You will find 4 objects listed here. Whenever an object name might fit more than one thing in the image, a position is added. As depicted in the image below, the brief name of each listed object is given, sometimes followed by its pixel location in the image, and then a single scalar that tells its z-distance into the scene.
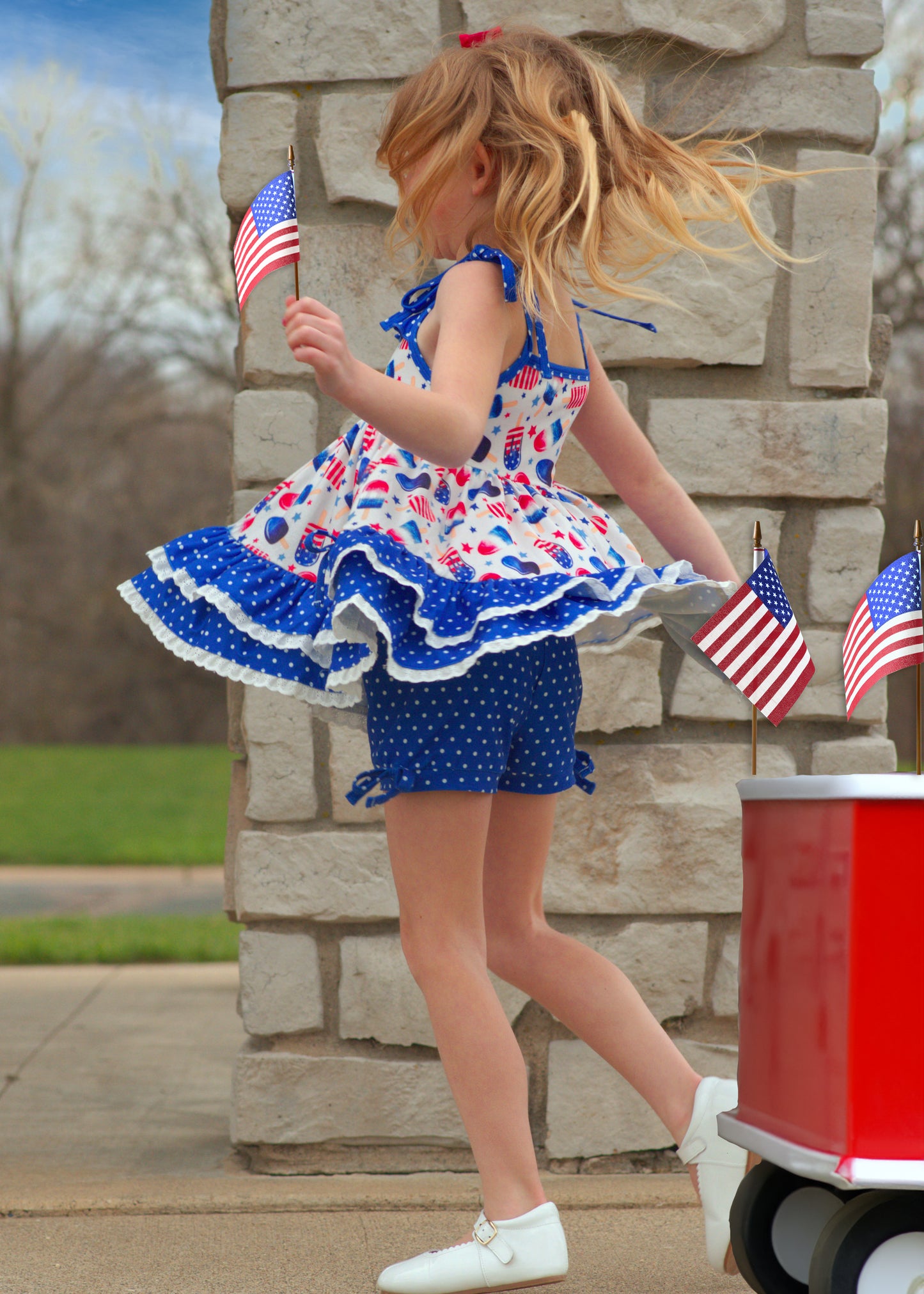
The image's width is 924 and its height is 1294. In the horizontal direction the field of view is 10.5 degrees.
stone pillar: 5.13
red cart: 4.39
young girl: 4.54
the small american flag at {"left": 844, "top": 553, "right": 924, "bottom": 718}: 4.60
